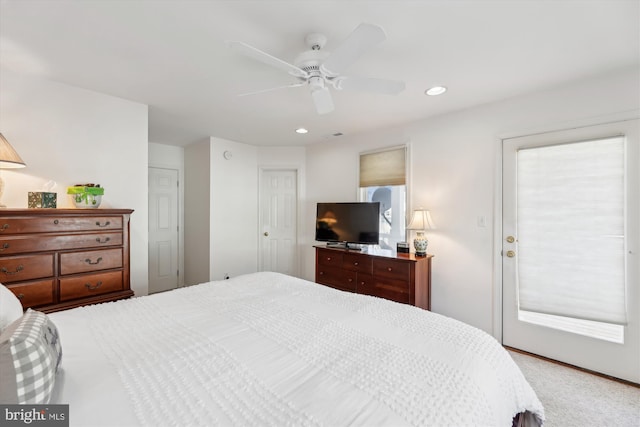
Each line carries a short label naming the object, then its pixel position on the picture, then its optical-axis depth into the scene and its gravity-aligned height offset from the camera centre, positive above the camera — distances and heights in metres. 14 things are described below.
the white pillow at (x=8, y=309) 1.00 -0.39
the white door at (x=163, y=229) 4.22 -0.28
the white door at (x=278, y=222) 4.57 -0.16
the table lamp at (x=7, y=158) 1.84 +0.40
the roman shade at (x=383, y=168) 3.41 +0.62
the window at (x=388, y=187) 3.44 +0.36
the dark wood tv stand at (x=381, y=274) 2.77 -0.73
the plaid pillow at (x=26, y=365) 0.68 -0.43
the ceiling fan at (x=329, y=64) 1.27 +0.85
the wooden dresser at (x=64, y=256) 1.81 -0.33
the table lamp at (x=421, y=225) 2.93 -0.15
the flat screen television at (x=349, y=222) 3.29 -0.13
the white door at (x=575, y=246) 2.04 -0.29
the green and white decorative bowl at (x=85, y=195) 2.21 +0.16
